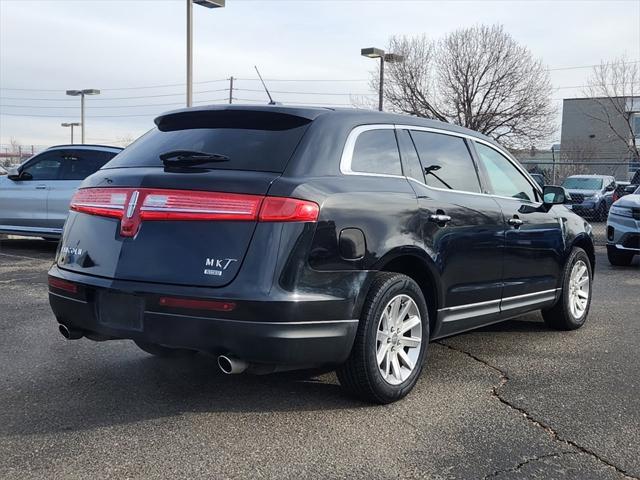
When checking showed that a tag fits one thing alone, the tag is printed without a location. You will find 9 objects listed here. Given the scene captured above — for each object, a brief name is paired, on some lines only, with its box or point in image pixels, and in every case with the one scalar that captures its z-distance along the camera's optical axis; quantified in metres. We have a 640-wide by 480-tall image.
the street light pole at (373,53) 23.39
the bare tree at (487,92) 35.84
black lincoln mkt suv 3.50
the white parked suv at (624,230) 10.77
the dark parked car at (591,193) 21.55
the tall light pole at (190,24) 14.76
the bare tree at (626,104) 31.30
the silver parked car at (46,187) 10.74
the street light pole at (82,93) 37.29
